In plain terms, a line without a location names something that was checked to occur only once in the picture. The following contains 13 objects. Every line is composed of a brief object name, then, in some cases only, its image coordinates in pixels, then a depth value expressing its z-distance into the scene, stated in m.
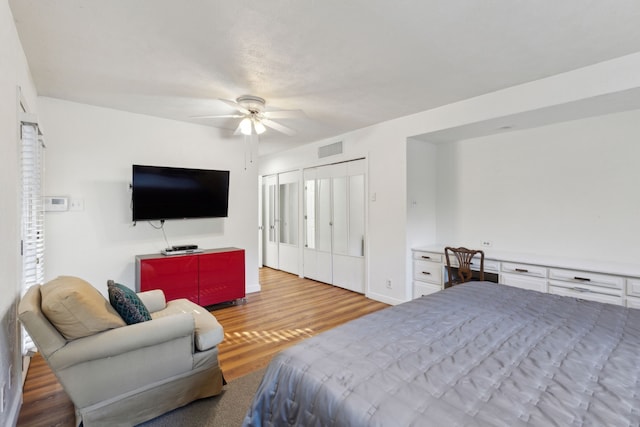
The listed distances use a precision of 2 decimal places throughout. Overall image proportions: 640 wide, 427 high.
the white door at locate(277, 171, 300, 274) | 5.99
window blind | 2.29
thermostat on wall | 3.25
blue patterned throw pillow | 2.03
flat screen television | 3.59
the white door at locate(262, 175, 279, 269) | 6.51
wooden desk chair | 3.44
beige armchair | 1.69
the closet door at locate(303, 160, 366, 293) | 4.77
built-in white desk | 2.61
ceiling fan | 3.22
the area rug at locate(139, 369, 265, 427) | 1.91
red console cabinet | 3.53
